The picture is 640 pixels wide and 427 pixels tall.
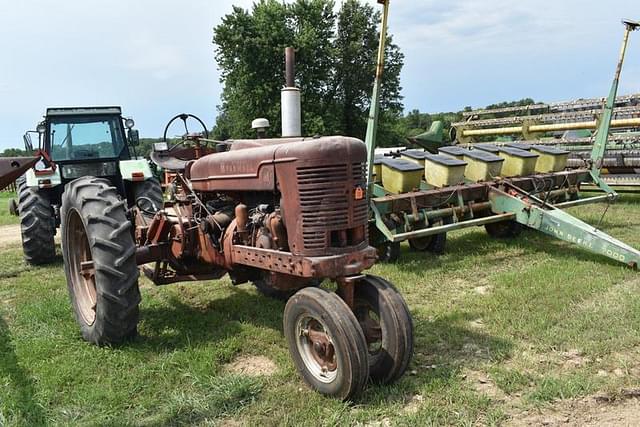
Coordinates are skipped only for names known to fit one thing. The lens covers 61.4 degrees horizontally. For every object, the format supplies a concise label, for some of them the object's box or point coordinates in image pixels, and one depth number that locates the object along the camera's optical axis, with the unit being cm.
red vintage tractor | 301
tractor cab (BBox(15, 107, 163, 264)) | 704
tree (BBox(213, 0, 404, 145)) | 2730
